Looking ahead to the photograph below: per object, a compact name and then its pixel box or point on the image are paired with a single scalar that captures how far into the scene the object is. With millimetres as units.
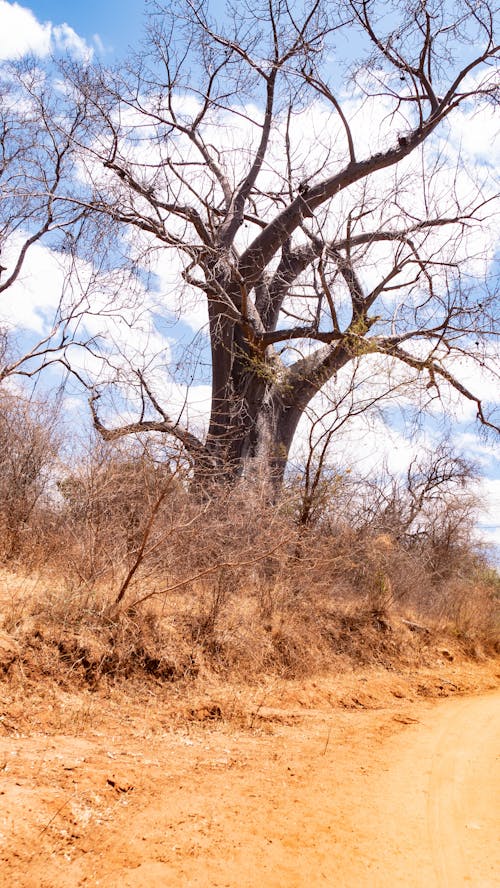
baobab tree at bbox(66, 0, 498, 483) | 9391
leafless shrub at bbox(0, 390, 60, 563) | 6711
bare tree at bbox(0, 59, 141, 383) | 8969
